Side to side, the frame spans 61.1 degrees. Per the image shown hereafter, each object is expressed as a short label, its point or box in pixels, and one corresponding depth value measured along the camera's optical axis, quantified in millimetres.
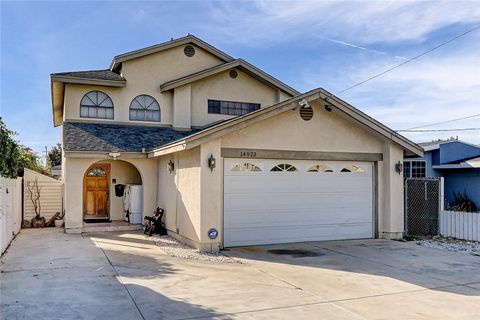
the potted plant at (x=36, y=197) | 15338
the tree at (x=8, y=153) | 9391
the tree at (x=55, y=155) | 37797
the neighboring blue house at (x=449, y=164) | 19328
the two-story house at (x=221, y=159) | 10930
